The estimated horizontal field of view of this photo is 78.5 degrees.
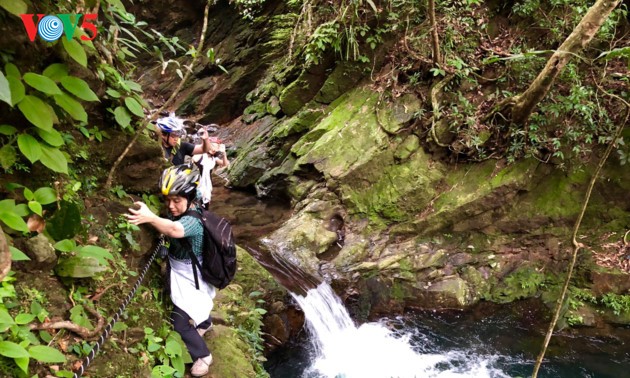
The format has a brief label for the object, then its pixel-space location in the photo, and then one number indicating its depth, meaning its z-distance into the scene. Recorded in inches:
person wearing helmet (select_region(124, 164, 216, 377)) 118.4
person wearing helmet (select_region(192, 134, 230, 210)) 231.1
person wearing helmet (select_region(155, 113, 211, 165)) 179.3
